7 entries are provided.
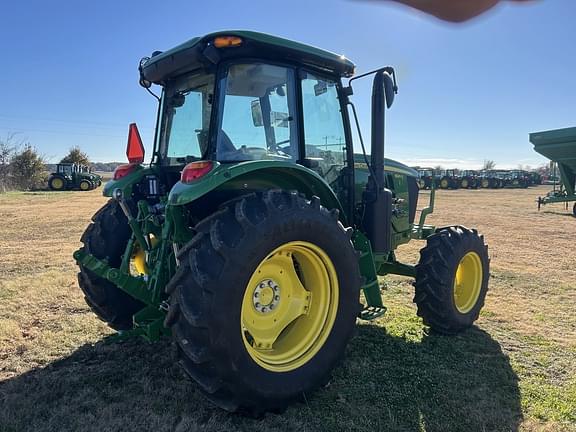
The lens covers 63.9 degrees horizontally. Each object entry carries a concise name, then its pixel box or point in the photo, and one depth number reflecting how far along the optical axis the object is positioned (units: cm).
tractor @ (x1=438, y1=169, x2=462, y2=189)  3997
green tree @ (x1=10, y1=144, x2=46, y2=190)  3628
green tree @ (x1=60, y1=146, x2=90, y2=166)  4547
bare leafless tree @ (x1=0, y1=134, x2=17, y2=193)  3581
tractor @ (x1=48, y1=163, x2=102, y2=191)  3303
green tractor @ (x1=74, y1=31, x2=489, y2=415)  266
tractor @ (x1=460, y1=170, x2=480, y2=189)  4053
